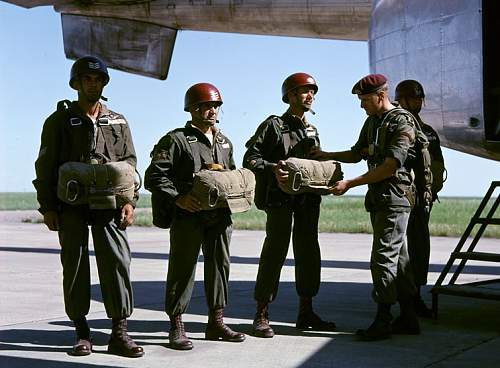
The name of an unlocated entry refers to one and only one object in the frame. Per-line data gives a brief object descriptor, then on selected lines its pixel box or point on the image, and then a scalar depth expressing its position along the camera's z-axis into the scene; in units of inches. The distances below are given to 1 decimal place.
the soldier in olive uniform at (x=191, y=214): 228.4
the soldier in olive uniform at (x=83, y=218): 221.5
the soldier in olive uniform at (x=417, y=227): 286.4
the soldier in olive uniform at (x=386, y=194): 239.8
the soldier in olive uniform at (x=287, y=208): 249.9
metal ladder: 265.0
